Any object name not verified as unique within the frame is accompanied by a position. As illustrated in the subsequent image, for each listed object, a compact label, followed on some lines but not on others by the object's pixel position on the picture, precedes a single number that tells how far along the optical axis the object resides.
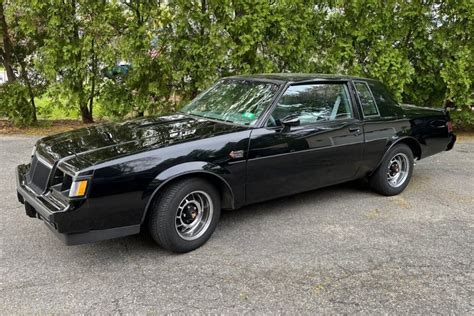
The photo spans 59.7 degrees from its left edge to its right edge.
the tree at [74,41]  8.06
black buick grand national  3.22
